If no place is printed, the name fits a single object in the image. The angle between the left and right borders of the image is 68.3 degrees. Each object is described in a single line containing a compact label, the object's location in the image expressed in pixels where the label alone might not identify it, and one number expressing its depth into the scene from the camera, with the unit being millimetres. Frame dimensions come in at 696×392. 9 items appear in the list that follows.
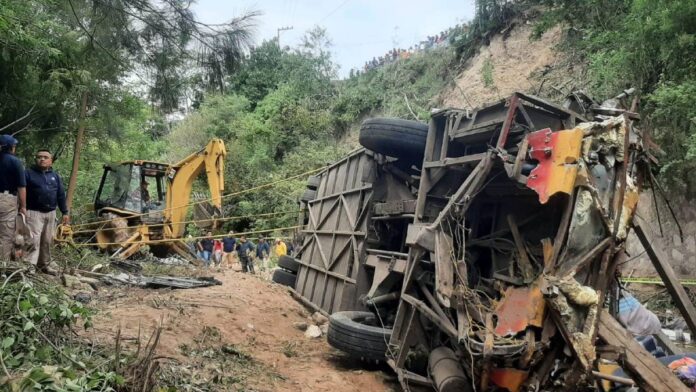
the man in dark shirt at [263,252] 18250
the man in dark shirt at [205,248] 15993
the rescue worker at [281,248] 17112
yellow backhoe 11652
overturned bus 3762
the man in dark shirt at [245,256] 15955
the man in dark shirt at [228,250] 16797
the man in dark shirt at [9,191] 5461
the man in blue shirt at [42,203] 6027
